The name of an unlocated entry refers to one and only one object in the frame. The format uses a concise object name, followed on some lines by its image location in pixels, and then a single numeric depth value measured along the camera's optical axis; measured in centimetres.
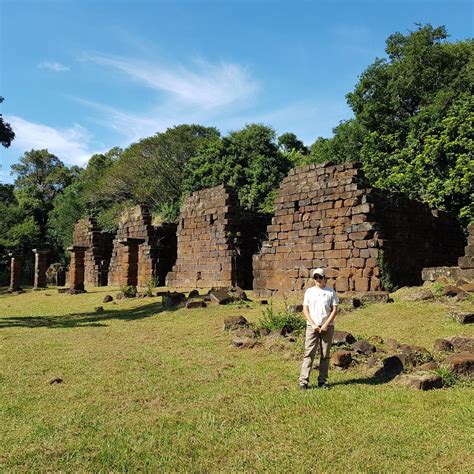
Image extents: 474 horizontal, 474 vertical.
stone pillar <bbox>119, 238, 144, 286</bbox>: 2327
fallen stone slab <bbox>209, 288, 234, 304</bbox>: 1382
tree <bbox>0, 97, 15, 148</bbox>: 1417
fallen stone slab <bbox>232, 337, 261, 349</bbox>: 850
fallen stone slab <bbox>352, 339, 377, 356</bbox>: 720
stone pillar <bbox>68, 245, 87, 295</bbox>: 2409
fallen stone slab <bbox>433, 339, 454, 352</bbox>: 706
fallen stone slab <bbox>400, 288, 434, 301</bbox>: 1099
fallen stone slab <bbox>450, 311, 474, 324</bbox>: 884
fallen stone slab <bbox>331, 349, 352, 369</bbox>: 688
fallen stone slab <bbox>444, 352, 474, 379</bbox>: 590
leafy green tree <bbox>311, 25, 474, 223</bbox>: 2106
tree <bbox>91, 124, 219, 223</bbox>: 4219
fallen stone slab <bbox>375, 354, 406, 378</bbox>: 628
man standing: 598
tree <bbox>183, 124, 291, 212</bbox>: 3475
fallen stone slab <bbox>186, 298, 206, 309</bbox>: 1340
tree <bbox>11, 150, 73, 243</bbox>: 5831
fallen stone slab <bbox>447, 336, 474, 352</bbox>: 683
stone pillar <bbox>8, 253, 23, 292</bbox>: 2917
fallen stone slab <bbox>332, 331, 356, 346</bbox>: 765
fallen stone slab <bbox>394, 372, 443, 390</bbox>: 564
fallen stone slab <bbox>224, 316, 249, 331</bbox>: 1009
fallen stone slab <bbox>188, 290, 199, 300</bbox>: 1516
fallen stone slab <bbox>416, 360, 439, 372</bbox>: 615
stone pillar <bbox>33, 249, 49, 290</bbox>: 2953
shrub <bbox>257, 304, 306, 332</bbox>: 914
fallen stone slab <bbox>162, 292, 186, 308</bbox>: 1443
